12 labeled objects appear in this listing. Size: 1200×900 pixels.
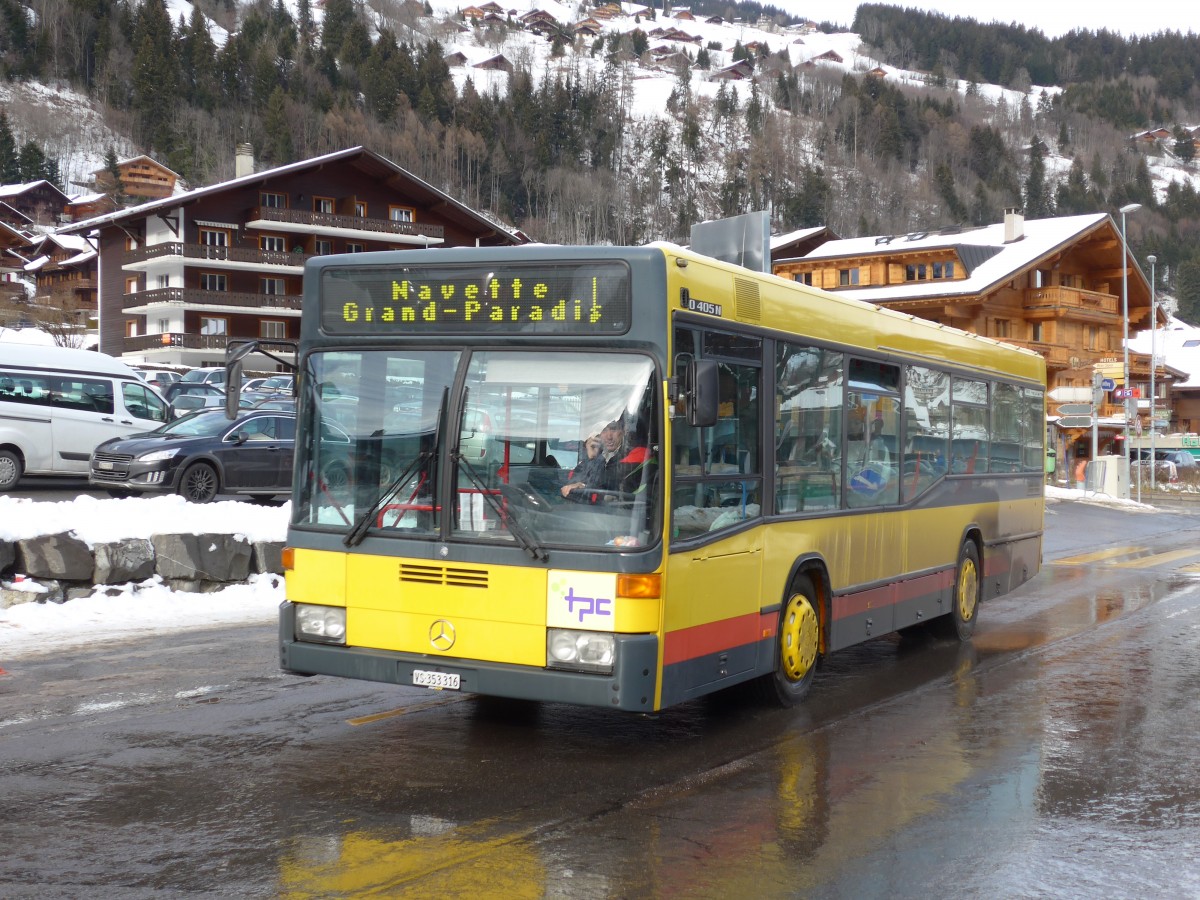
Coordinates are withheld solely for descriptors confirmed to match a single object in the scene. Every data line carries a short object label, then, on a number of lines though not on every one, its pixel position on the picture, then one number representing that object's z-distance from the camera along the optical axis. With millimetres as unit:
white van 20891
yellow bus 6730
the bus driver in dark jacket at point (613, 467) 6730
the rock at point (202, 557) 13117
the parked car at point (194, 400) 33406
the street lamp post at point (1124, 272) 43744
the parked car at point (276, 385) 39547
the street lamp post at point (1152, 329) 48000
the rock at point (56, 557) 12148
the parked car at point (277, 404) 23469
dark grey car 19516
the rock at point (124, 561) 12594
